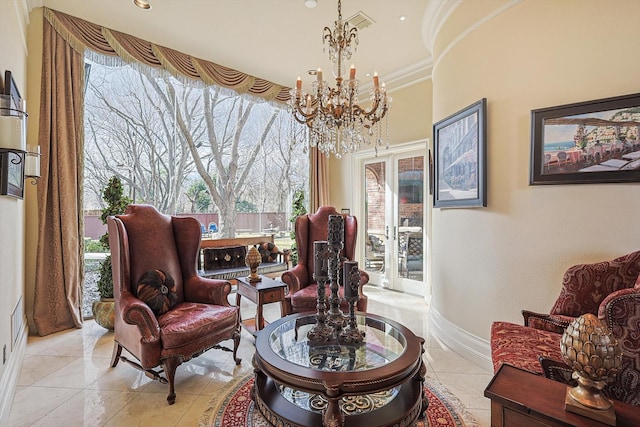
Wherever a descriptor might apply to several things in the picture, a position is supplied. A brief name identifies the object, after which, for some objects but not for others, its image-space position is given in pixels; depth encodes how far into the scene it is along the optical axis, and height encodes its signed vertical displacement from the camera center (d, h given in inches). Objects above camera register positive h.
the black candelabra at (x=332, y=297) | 77.9 -22.2
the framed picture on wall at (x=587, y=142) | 77.5 +18.3
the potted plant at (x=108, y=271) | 126.9 -24.2
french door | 185.0 -4.7
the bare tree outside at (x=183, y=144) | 153.2 +39.0
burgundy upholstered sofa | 51.9 -25.1
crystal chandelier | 110.9 +39.2
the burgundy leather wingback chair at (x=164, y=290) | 83.5 -27.1
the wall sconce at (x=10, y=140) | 76.6 +18.3
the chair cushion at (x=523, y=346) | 65.6 -31.5
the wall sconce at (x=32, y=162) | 105.4 +17.7
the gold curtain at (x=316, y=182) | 223.8 +21.2
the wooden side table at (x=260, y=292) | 117.9 -31.5
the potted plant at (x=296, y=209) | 211.2 +1.7
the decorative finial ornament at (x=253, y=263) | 129.6 -21.4
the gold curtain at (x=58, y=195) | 126.5 +7.5
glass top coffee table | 58.9 -33.7
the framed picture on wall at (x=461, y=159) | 107.3 +19.9
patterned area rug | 75.4 -51.0
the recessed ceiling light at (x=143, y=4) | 122.9 +83.3
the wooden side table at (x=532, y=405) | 43.0 -28.8
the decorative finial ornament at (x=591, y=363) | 41.4 -20.7
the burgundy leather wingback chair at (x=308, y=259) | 118.6 -21.5
